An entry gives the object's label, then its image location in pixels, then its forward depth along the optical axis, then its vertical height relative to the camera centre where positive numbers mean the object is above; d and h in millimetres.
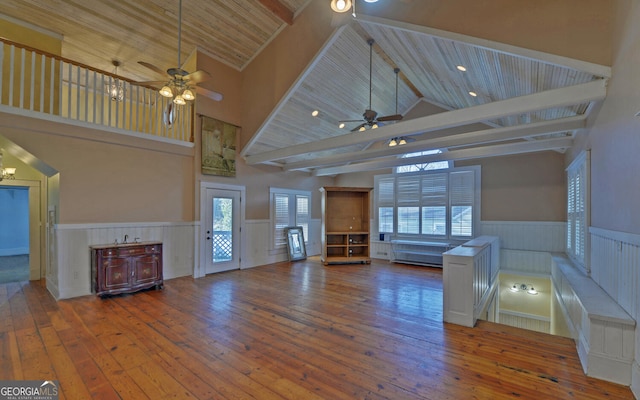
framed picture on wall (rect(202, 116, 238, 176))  6402 +1268
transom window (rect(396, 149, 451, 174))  8039 +1057
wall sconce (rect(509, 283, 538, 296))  6555 -2048
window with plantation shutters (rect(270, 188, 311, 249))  8109 -327
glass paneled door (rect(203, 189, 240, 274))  6508 -703
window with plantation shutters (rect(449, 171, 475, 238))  7574 +26
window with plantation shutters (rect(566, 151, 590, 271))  4004 -122
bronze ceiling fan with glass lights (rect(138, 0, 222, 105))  3846 +1693
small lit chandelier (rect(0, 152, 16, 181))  5568 +546
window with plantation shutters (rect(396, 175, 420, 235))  8484 -39
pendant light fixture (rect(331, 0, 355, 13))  2561 +1800
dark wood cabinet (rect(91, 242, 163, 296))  4707 -1175
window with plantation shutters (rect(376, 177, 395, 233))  8992 -43
